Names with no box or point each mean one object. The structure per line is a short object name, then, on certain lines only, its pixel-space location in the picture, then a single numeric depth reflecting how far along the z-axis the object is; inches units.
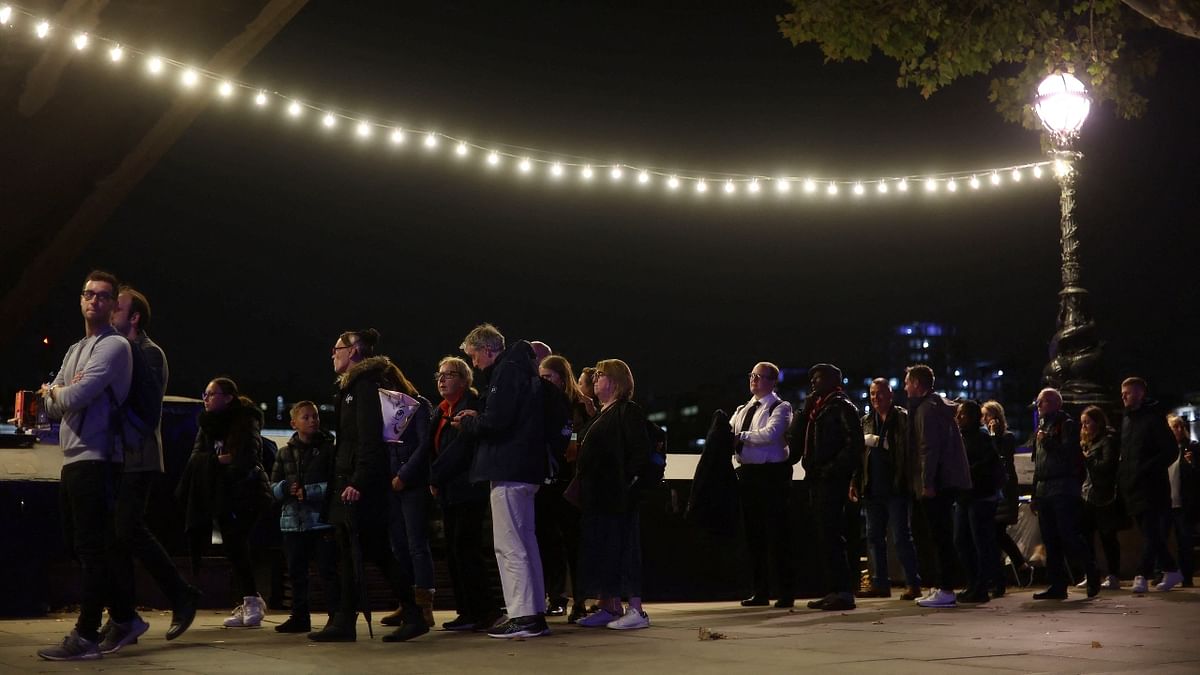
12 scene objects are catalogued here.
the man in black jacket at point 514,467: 283.7
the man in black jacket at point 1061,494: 413.4
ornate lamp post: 546.6
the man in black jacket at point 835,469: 382.0
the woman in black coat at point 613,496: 317.1
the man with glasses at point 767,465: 387.2
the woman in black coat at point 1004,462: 443.2
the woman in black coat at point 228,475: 356.8
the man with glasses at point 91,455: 251.9
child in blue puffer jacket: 310.2
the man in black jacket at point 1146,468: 437.7
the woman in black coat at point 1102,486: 459.2
